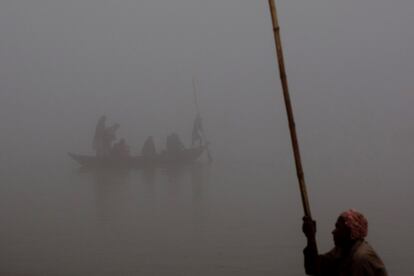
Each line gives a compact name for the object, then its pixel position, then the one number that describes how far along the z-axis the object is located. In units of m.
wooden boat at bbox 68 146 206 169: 59.47
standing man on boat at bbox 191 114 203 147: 63.38
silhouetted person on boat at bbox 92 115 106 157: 65.00
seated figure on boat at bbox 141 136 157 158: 61.14
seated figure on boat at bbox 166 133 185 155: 60.78
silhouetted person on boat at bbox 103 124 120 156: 65.50
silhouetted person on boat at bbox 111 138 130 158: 63.75
